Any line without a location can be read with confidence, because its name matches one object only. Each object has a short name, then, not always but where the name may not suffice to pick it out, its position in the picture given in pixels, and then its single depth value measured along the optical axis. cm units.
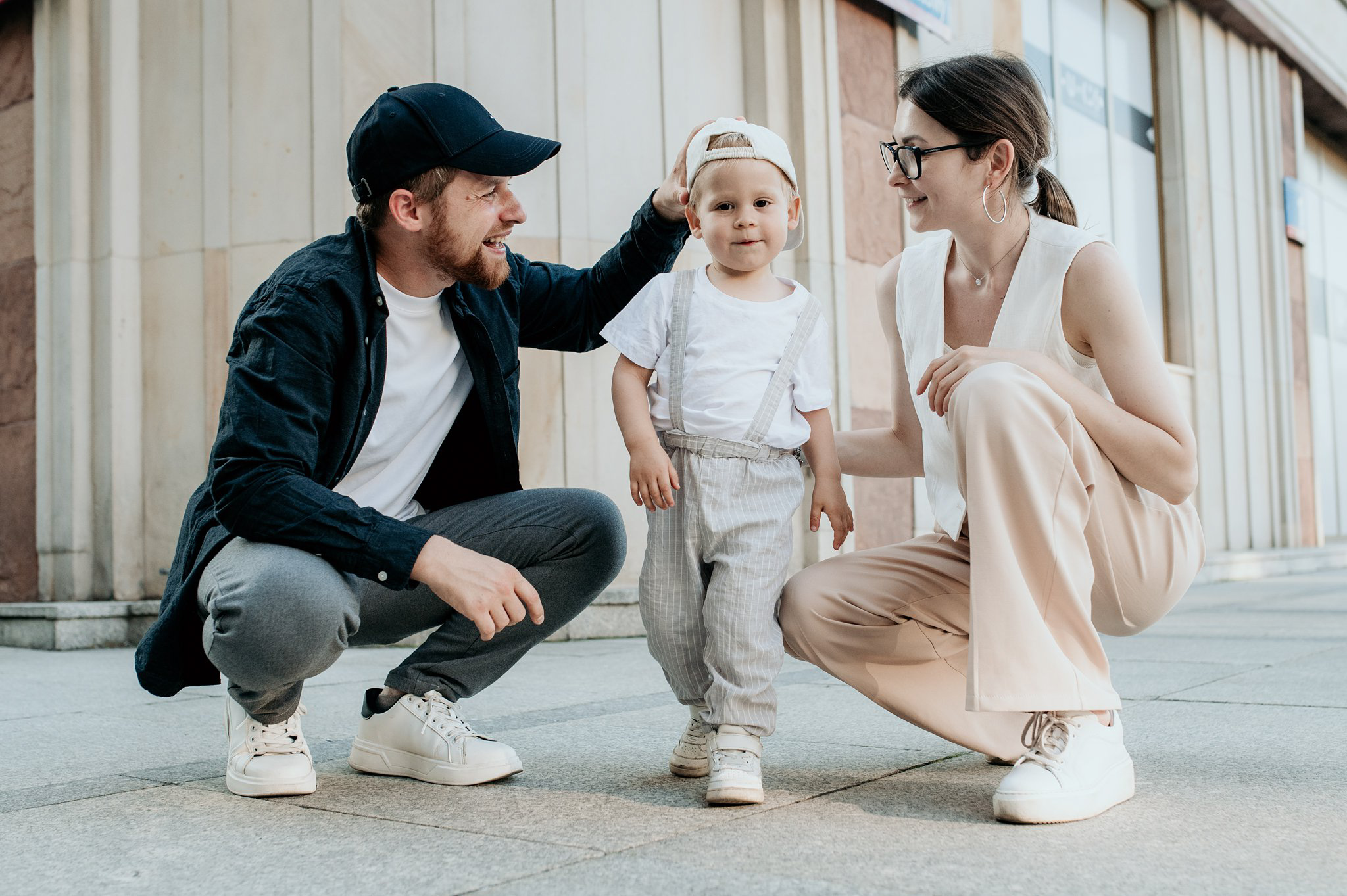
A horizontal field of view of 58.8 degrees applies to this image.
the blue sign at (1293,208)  1223
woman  202
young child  233
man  216
